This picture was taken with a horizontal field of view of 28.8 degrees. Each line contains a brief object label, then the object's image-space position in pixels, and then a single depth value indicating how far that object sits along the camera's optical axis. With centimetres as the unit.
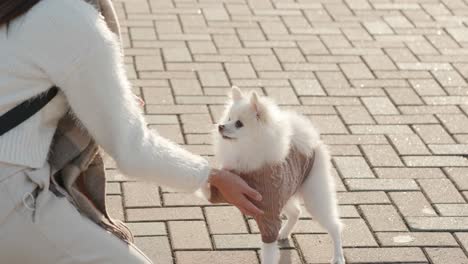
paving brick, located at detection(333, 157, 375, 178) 496
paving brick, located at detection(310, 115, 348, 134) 554
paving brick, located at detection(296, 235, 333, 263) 413
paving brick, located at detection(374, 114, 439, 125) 570
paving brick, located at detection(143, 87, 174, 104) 588
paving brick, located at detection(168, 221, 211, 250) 419
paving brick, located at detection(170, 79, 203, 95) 604
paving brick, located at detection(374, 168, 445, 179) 495
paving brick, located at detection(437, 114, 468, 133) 562
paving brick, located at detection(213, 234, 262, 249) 419
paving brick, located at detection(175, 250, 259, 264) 407
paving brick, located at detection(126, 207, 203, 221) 443
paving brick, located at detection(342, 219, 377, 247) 427
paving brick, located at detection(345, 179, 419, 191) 480
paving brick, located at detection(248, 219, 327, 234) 438
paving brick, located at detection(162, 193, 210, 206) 459
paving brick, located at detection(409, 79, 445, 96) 622
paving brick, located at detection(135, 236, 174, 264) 405
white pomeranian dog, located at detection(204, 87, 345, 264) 364
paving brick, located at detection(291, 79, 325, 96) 612
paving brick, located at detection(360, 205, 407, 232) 441
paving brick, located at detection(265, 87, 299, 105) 595
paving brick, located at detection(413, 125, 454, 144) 545
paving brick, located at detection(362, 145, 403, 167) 510
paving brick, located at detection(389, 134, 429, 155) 527
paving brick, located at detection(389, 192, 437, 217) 455
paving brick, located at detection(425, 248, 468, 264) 411
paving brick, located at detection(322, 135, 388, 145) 539
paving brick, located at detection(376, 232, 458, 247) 425
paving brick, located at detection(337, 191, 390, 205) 466
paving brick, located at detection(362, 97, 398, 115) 585
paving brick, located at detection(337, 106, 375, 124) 570
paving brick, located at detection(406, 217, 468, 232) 440
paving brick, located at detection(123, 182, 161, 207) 457
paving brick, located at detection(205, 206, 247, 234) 434
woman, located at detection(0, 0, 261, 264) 274
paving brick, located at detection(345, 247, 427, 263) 411
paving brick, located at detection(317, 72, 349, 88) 628
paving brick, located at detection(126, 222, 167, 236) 428
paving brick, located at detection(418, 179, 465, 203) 470
